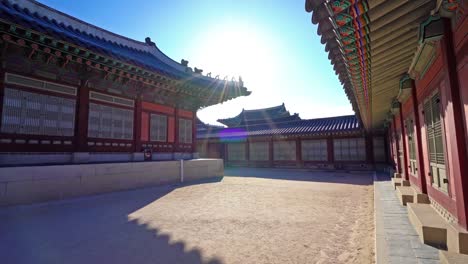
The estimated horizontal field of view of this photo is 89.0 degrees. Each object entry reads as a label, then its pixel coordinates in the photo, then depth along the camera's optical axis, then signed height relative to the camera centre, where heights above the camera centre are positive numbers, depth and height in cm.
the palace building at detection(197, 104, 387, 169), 1614 +66
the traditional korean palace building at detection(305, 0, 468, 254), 248 +132
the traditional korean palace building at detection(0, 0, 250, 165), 685 +218
